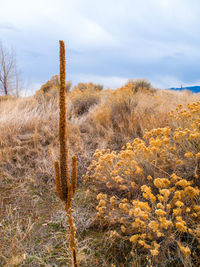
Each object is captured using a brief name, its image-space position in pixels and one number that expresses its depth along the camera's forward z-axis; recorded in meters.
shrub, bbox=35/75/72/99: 10.25
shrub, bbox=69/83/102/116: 8.72
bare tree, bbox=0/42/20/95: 17.76
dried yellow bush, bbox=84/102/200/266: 1.83
